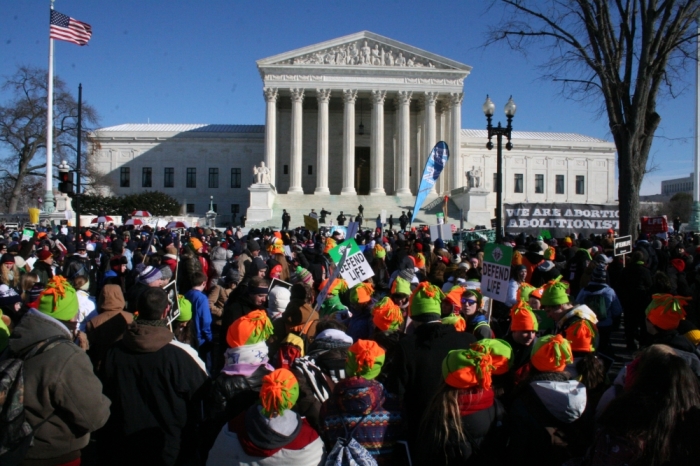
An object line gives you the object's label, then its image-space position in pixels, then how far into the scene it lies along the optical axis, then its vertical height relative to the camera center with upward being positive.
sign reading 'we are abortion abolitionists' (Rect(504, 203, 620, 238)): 16.59 +0.00
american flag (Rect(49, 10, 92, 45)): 30.44 +9.30
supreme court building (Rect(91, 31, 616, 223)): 52.25 +6.86
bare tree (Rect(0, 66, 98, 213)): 49.81 +7.16
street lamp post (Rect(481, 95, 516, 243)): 16.16 +2.55
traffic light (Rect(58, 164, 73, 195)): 16.78 +0.94
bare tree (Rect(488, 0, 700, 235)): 14.49 +3.56
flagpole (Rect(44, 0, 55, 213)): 32.03 +3.17
